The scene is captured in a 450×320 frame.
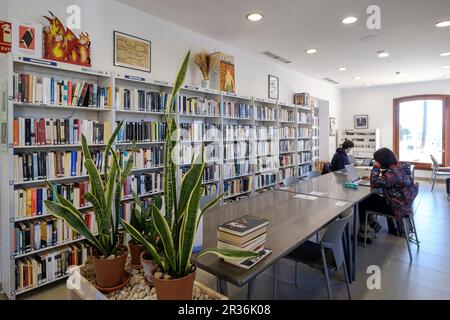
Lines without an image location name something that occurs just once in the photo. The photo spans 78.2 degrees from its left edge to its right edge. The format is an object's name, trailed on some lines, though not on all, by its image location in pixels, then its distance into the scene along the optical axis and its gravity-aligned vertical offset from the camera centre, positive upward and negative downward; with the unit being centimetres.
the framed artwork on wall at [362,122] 943 +102
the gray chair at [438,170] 704 -49
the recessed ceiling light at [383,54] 529 +191
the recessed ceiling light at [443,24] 386 +181
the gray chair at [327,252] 211 -85
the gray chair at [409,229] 324 -101
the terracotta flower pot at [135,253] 159 -58
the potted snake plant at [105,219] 137 -35
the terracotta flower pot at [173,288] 116 -58
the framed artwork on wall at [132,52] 333 +125
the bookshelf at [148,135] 246 +24
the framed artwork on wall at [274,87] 598 +142
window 838 +71
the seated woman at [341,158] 543 -13
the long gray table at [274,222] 146 -55
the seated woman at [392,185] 326 -40
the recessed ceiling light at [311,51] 514 +189
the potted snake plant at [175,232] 118 -36
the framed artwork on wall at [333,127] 900 +79
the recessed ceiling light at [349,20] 372 +180
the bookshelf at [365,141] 902 +35
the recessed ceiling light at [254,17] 359 +179
